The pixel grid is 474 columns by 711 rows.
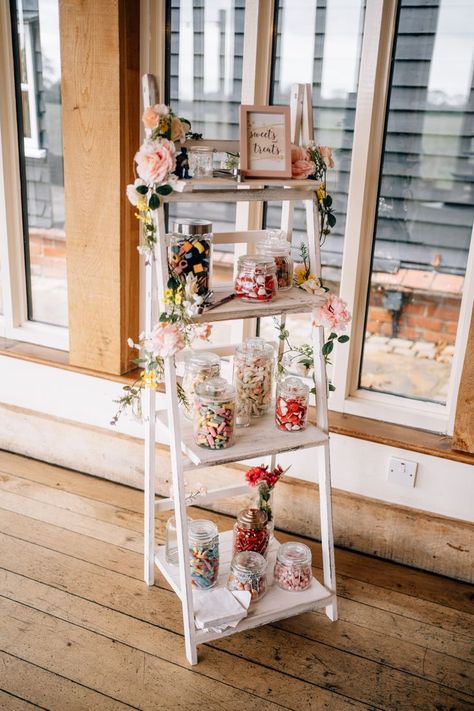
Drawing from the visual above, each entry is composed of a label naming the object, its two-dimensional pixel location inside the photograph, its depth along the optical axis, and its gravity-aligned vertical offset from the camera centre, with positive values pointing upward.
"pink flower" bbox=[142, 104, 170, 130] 1.75 +0.00
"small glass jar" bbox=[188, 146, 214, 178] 1.89 -0.11
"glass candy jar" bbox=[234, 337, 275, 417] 2.14 -0.75
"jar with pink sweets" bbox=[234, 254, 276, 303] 1.95 -0.42
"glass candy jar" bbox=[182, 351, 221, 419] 2.11 -0.73
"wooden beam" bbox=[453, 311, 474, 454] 2.24 -0.87
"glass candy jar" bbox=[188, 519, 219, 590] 2.11 -1.27
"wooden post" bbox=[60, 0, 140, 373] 2.47 -0.20
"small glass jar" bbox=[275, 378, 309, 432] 2.08 -0.81
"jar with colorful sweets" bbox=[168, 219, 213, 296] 1.88 -0.34
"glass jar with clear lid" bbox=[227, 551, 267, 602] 2.09 -1.30
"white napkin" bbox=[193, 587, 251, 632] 2.00 -1.37
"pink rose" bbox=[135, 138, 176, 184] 1.75 -0.10
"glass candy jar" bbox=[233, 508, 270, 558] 2.16 -1.22
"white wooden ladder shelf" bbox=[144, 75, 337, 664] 1.90 -0.90
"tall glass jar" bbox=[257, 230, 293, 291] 2.06 -0.38
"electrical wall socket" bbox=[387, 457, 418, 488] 2.41 -1.15
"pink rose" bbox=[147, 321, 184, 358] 1.83 -0.56
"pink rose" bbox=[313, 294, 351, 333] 2.01 -0.52
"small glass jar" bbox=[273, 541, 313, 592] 2.16 -1.33
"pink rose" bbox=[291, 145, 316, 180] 1.95 -0.11
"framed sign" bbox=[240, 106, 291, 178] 1.89 -0.05
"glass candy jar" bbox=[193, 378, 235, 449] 1.96 -0.80
